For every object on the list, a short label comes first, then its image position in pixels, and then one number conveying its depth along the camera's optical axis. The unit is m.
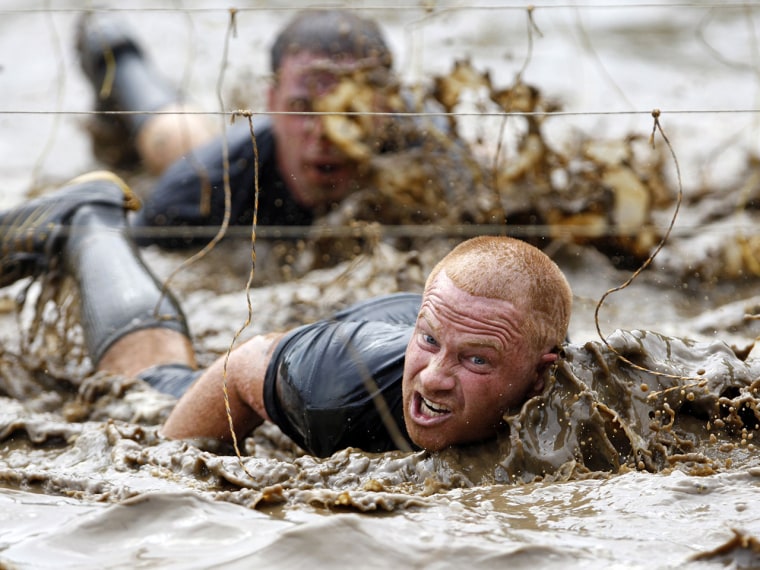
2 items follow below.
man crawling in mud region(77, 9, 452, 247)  12.27
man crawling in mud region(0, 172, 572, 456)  6.45
